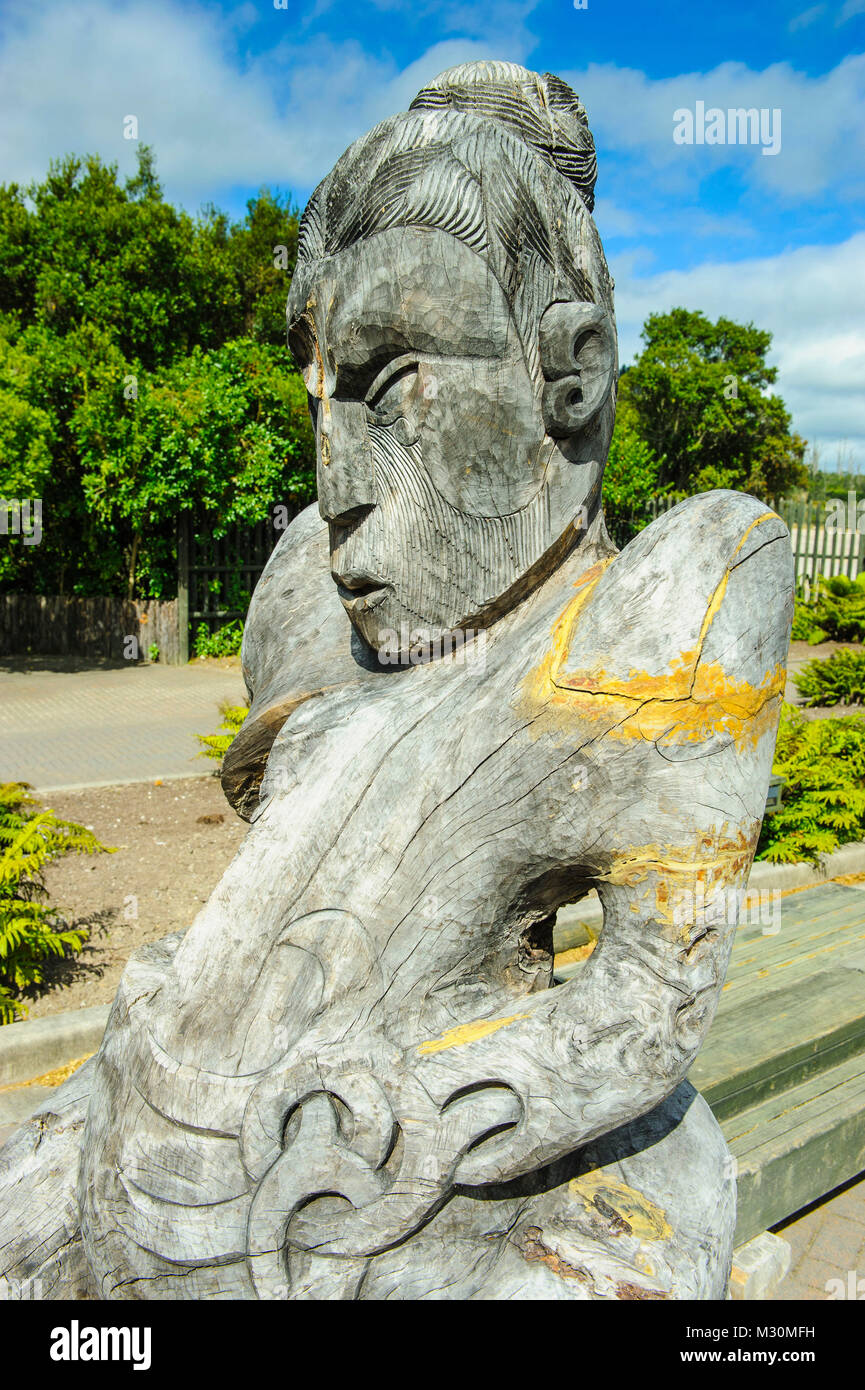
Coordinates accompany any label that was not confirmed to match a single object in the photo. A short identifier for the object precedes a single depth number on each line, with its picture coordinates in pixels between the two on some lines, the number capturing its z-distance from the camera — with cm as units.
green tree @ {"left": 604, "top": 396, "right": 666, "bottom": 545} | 1488
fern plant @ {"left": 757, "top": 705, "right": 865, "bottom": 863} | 618
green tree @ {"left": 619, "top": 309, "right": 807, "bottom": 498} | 2042
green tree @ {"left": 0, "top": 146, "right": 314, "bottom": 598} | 1307
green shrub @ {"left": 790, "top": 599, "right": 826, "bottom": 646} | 1412
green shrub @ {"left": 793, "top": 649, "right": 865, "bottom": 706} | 1012
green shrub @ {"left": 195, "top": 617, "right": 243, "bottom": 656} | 1541
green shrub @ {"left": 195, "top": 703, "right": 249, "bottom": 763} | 736
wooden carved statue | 143
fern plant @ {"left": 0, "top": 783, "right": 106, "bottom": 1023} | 452
